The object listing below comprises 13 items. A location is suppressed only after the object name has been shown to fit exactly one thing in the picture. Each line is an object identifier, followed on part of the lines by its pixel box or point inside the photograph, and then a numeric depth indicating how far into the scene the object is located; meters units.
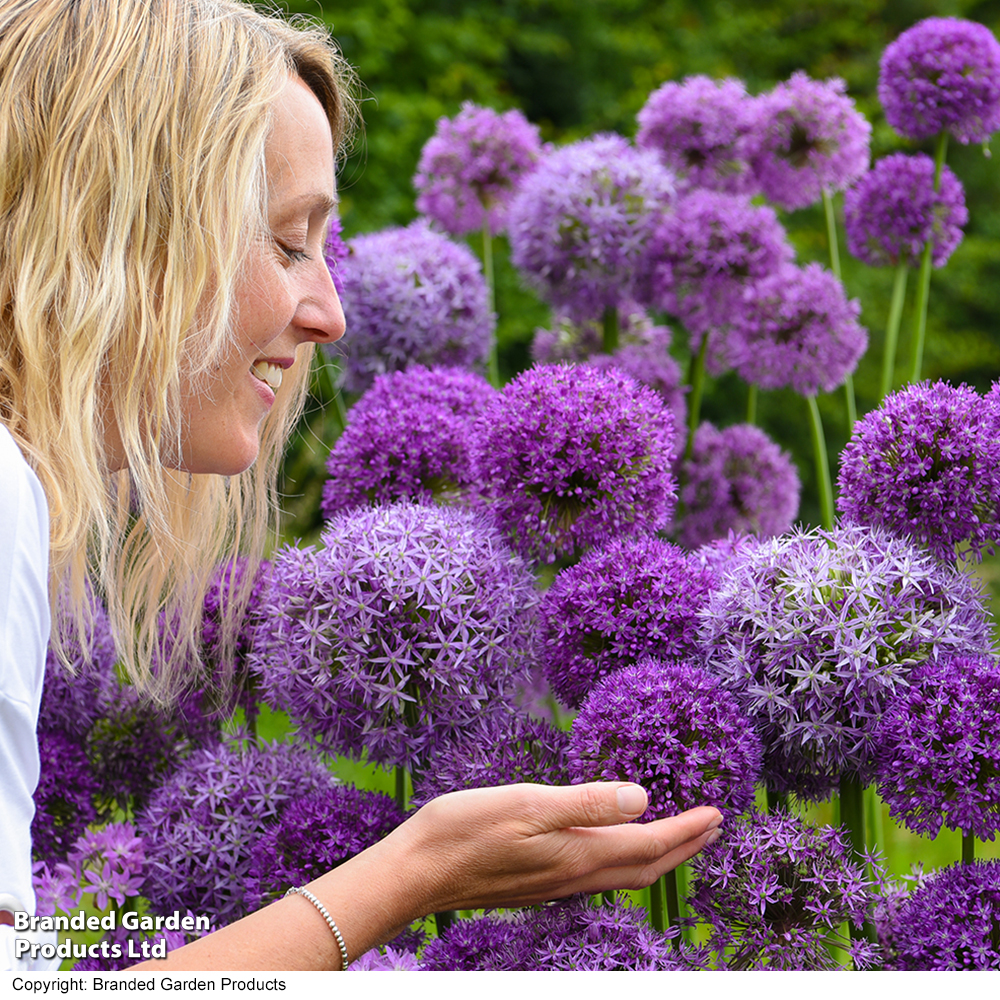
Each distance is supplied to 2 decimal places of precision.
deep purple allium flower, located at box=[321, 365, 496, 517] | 2.86
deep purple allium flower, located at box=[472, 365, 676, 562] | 2.74
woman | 2.59
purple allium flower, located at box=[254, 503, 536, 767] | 2.69
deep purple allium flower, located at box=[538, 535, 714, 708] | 2.69
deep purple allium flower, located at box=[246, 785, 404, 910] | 2.70
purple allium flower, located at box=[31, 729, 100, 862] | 2.83
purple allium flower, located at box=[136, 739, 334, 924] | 2.76
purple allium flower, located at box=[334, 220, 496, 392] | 3.08
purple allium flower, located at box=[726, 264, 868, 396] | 3.06
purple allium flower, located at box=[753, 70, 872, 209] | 3.11
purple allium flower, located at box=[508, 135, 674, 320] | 3.06
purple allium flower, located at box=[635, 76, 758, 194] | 3.15
